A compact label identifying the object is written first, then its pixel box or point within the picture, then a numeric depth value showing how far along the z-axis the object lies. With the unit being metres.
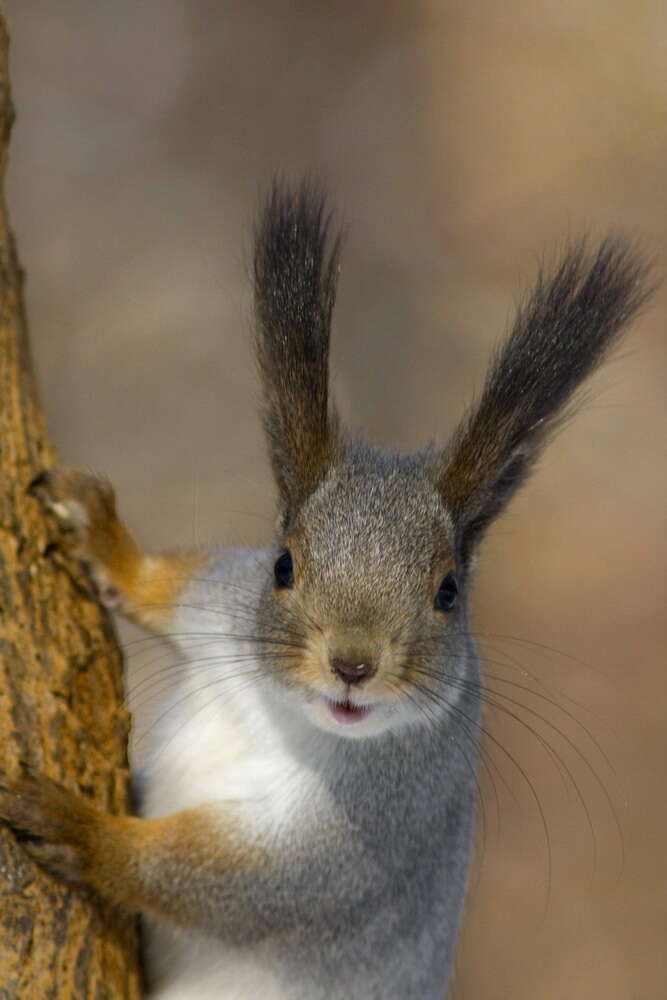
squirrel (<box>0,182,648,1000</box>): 4.52
